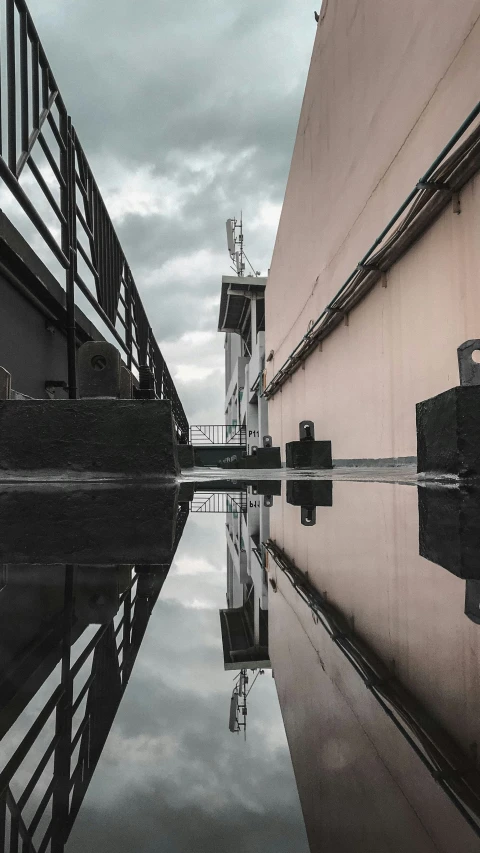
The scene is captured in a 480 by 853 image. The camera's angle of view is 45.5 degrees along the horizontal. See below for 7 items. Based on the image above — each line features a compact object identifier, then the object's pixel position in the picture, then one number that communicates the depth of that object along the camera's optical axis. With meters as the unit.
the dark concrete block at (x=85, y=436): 2.90
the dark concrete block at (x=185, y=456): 9.35
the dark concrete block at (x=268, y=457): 11.02
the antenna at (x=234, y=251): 27.64
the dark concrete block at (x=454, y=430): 2.47
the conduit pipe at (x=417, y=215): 4.19
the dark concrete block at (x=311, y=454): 7.77
